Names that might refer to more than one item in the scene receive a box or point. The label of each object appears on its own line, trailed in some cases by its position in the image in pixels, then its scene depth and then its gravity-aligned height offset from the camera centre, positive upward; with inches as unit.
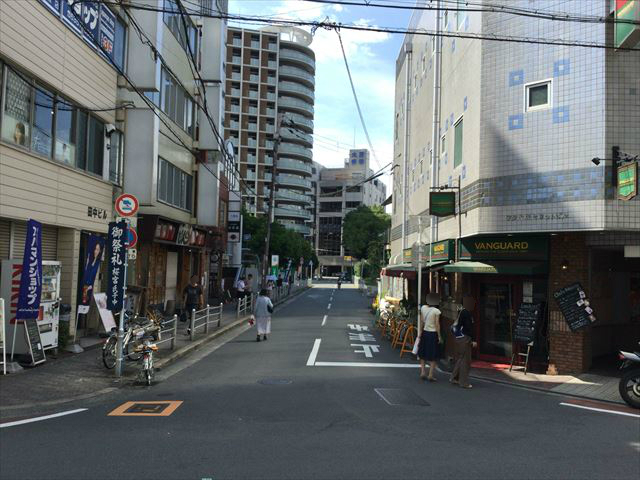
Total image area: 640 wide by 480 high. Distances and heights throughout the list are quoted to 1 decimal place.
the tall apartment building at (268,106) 3036.4 +954.8
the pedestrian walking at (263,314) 633.0 -58.5
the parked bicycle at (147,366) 370.6 -73.4
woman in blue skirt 417.7 -55.4
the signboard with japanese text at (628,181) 389.4 +72.6
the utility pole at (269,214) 1230.9 +122.4
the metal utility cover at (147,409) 290.4 -84.9
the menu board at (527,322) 448.1 -42.8
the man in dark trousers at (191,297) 756.0 -48.5
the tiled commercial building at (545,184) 423.8 +78.5
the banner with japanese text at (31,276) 404.8 -13.3
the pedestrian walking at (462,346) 397.4 -57.8
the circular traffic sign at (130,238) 414.4 +20.7
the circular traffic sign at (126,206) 410.3 +44.2
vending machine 417.1 -36.1
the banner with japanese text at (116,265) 409.7 -2.8
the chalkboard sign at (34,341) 412.5 -65.3
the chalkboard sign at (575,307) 435.8 -26.8
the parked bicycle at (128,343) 422.0 -67.4
